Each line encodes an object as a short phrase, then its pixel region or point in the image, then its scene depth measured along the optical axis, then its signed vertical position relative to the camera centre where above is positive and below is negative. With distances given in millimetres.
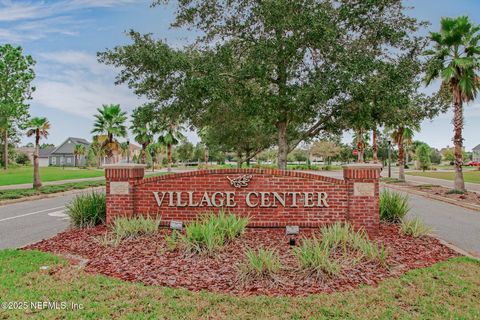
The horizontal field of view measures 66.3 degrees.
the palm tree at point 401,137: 29942 +2124
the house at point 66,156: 81125 +1421
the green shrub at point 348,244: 6320 -1507
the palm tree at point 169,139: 53562 +3435
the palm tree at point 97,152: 68769 +1895
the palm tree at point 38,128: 23578 +2251
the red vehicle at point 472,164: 76069 -689
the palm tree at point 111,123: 33938 +3672
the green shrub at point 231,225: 7383 -1303
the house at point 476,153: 94344 +2021
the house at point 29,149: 97481 +4006
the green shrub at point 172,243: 6957 -1557
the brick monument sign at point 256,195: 8703 -815
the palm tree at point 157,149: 81375 +2911
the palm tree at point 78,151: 78562 +2468
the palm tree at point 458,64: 19781 +5252
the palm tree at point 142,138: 48731 +3349
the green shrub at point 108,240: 7423 -1613
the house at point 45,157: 87500 +1347
